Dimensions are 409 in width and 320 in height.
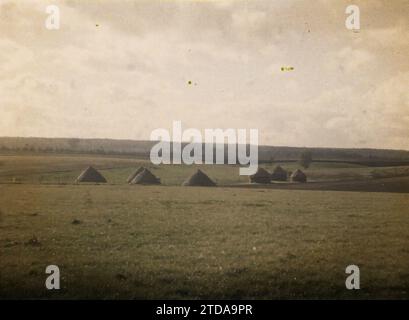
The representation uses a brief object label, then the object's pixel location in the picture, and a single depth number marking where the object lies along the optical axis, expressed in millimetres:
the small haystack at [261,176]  35541
